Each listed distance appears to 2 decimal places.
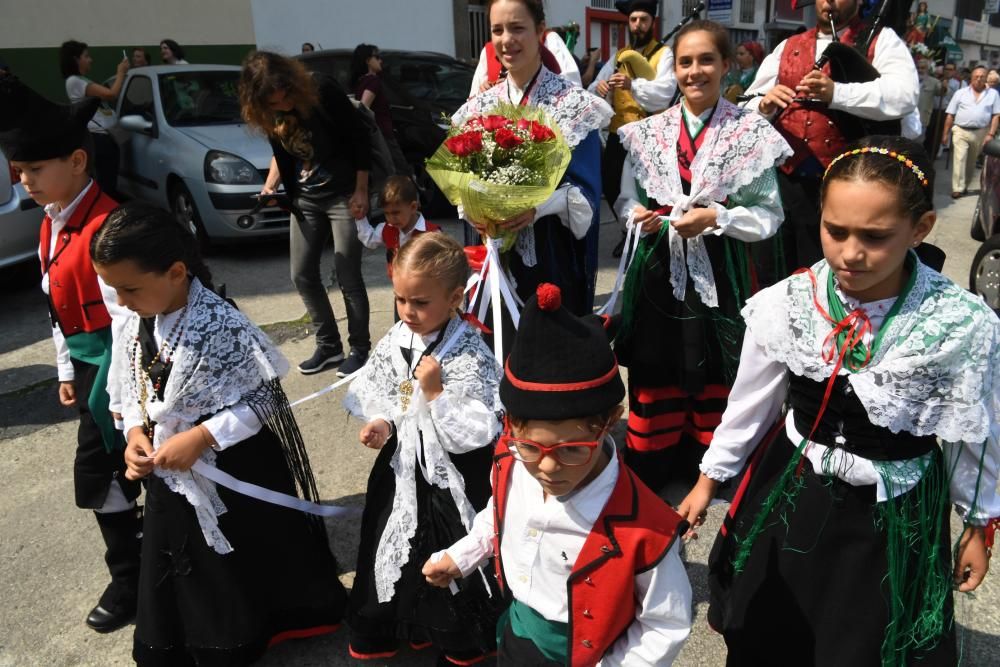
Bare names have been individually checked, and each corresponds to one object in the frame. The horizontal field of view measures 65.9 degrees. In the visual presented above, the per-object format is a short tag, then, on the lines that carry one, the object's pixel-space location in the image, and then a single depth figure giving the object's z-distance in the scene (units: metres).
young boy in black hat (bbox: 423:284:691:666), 1.63
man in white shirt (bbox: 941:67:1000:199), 11.51
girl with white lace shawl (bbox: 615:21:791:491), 3.02
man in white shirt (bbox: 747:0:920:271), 3.38
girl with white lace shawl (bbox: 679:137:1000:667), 1.79
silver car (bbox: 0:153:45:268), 6.36
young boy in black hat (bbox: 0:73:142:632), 2.73
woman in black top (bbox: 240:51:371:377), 4.48
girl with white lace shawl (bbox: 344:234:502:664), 2.35
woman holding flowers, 3.18
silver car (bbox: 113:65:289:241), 7.48
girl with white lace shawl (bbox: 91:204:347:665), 2.37
